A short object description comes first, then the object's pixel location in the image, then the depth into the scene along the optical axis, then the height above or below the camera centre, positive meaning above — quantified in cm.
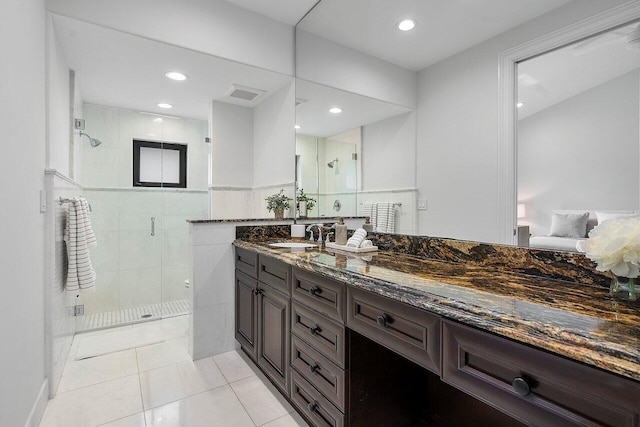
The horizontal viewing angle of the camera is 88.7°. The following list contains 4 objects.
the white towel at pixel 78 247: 215 -23
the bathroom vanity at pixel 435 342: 64 -35
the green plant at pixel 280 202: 271 +8
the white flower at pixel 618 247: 79 -8
